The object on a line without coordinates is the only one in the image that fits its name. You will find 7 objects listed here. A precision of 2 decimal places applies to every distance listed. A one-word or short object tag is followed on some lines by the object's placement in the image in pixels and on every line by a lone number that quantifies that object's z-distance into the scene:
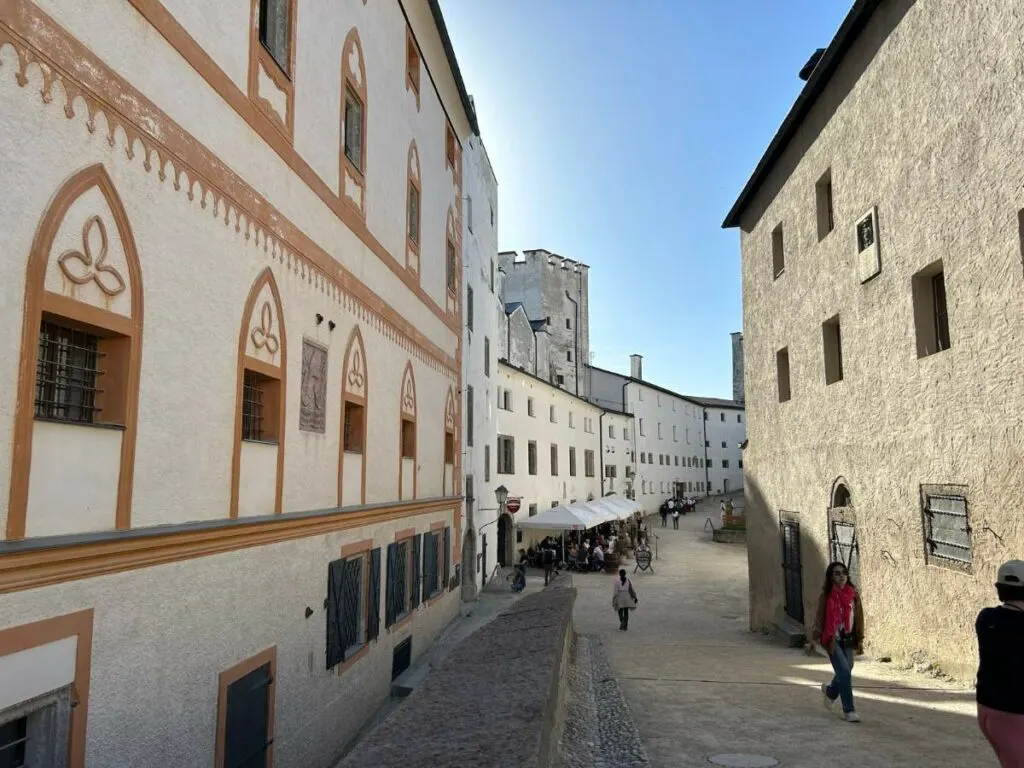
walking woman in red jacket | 7.32
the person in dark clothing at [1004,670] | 3.83
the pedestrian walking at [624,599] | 16.73
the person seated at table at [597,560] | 31.08
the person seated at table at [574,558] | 31.22
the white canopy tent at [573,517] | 27.81
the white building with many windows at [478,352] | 22.44
